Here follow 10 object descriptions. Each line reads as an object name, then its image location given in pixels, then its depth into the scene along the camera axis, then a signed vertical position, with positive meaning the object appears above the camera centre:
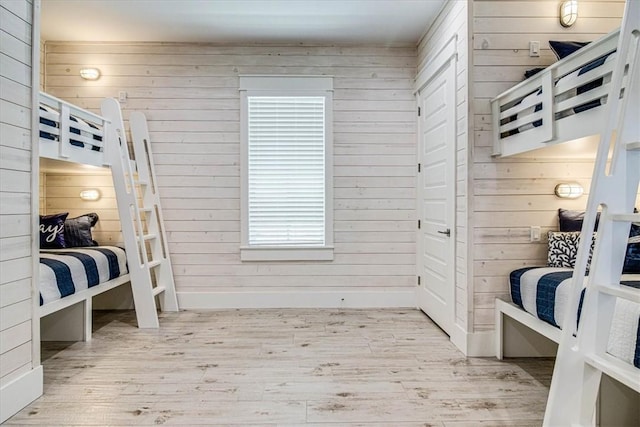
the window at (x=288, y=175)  4.19 +0.38
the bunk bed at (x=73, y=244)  2.75 -0.29
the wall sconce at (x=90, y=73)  4.09 +1.37
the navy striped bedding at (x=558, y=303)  1.55 -0.44
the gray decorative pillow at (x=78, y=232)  3.80 -0.18
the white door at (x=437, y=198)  3.19 +0.13
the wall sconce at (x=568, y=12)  2.79 +1.35
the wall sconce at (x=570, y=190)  2.84 +0.16
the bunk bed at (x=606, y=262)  1.46 -0.18
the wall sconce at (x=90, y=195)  4.12 +0.17
